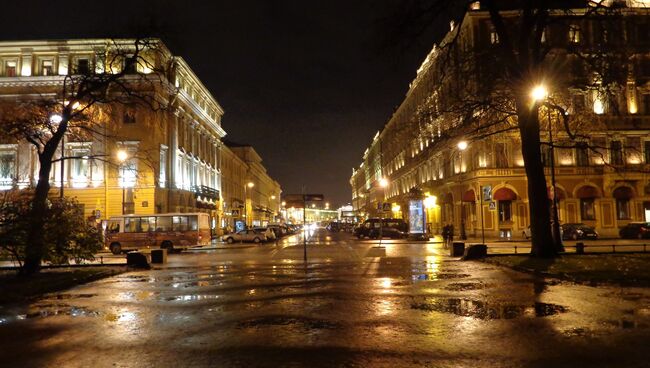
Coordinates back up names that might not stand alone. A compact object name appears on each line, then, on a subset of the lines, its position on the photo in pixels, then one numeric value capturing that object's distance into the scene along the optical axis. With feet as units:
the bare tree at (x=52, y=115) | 60.23
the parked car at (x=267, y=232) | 169.19
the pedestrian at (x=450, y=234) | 119.95
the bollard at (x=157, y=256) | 86.63
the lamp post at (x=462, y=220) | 150.82
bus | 123.54
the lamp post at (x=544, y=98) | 66.54
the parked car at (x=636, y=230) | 134.92
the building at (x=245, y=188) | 290.76
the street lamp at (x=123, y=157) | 159.59
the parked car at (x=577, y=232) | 136.33
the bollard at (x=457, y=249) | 87.77
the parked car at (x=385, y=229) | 174.91
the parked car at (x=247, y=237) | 164.45
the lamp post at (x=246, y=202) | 343.32
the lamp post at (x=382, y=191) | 155.44
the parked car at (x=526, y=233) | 139.45
